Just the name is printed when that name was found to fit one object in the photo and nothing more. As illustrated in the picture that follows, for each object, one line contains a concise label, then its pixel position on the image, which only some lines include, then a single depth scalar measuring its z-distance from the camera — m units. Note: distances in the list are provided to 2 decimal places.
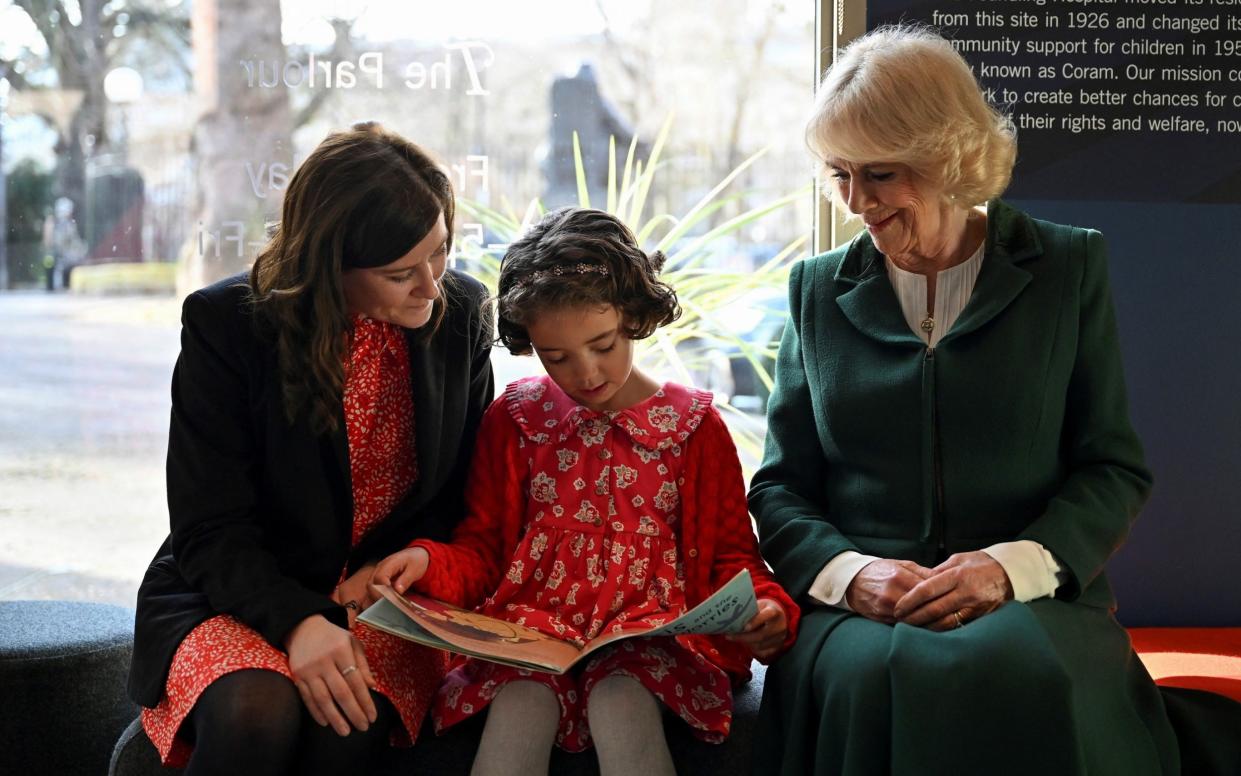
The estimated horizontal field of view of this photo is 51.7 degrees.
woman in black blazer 1.92
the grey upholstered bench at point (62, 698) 2.43
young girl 1.98
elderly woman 1.96
